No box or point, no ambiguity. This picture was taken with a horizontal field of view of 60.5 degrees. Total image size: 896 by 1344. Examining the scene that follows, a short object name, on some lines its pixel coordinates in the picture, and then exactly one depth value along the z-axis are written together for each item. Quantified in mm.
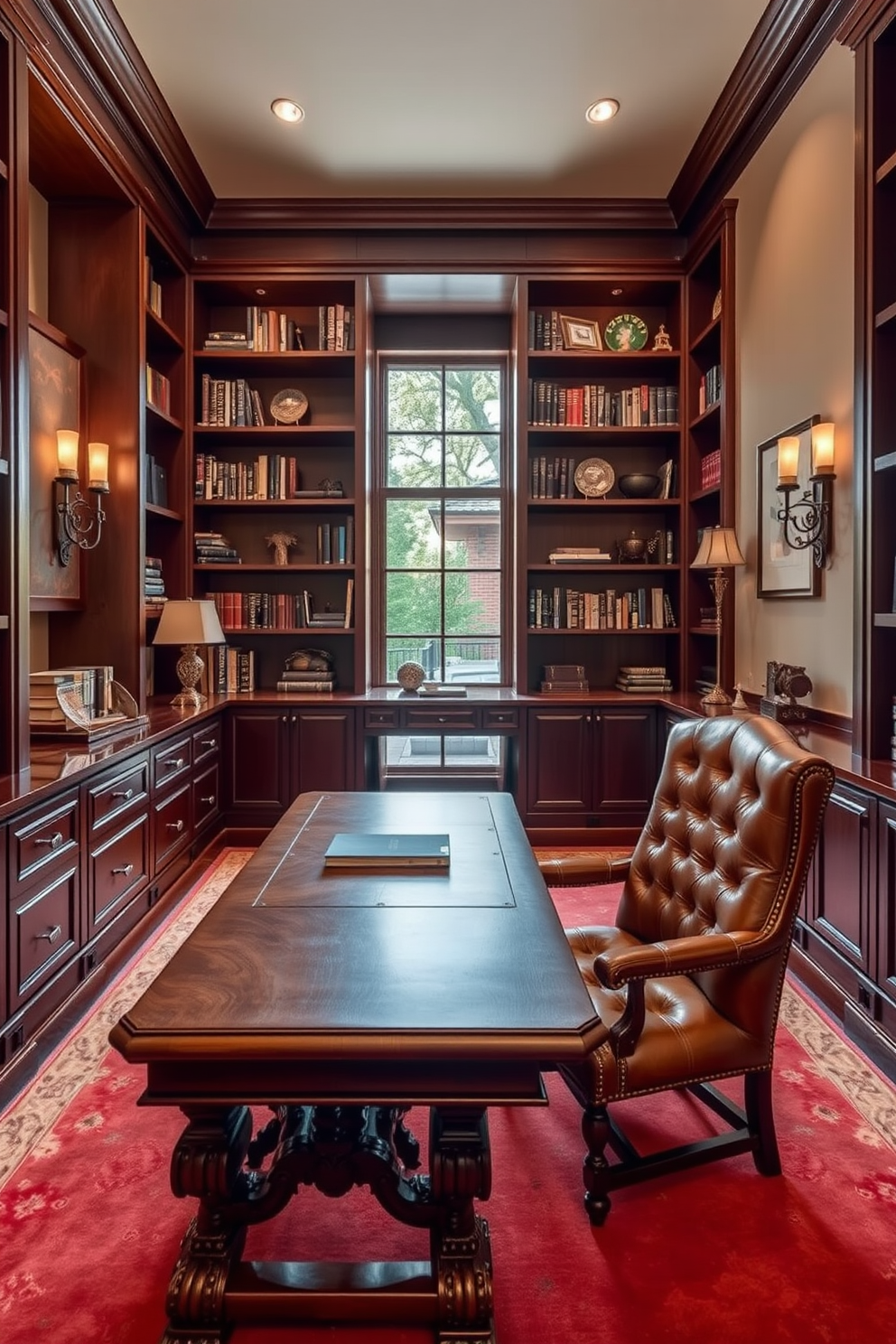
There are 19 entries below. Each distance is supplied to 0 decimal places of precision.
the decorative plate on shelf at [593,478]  4715
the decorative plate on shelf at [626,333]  4660
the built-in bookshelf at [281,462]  4484
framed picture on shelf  4523
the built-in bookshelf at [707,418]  3932
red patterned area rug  1390
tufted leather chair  1522
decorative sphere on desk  4590
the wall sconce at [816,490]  2926
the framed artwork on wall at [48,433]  3102
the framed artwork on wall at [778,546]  3139
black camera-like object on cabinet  3076
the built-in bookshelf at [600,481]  4512
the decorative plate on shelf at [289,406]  4719
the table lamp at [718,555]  3717
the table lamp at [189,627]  3874
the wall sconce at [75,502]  3156
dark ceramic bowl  4559
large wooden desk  1104
